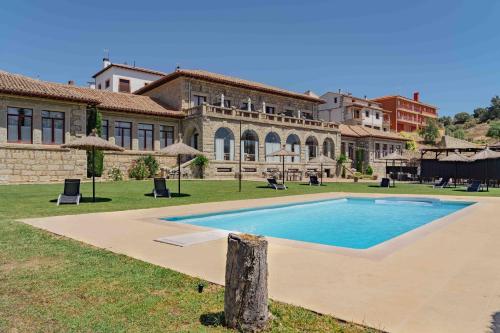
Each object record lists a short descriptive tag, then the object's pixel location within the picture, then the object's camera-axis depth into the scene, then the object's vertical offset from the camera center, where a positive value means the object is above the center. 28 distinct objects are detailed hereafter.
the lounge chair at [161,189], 15.81 -0.90
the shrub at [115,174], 26.94 -0.37
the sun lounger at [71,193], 12.72 -0.90
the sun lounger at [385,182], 25.39 -0.87
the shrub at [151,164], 28.86 +0.45
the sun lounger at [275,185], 22.16 -0.98
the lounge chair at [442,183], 26.02 -0.99
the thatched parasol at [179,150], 16.70 +0.95
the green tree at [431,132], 67.19 +7.45
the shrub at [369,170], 46.34 +0.02
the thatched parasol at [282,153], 24.30 +1.19
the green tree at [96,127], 25.89 +3.19
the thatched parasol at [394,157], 29.14 +1.12
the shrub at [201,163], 29.58 +0.57
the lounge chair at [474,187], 21.97 -1.05
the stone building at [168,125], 22.73 +3.92
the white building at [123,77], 45.97 +12.79
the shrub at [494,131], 63.70 +7.36
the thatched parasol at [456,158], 25.64 +0.94
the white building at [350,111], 60.28 +10.77
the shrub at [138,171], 28.22 -0.13
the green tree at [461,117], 90.31 +13.99
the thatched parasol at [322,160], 27.19 +0.79
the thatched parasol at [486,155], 23.94 +1.10
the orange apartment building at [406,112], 73.69 +13.15
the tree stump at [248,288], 3.23 -1.12
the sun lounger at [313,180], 26.50 -0.81
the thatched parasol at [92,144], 13.72 +1.01
